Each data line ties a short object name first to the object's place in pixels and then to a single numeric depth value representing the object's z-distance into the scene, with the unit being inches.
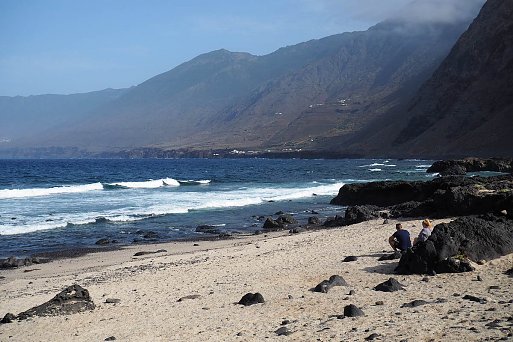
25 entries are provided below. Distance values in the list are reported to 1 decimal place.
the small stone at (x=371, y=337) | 325.1
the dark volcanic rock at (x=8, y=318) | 447.5
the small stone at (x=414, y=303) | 386.1
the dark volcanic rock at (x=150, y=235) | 965.8
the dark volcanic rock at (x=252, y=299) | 439.8
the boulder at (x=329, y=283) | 458.3
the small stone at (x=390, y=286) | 437.5
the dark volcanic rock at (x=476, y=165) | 2402.8
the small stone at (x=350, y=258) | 573.8
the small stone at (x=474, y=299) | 380.3
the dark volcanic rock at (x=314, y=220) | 1061.8
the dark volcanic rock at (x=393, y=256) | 559.2
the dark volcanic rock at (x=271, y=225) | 1039.0
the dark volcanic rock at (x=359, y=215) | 947.0
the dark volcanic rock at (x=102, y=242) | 911.3
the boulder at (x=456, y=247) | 485.1
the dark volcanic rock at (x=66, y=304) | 458.9
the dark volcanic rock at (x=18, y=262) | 727.1
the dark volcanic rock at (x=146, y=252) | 783.4
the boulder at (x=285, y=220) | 1072.5
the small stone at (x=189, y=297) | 477.7
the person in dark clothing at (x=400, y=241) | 587.8
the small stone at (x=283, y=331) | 356.5
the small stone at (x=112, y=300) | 487.5
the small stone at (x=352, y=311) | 375.9
